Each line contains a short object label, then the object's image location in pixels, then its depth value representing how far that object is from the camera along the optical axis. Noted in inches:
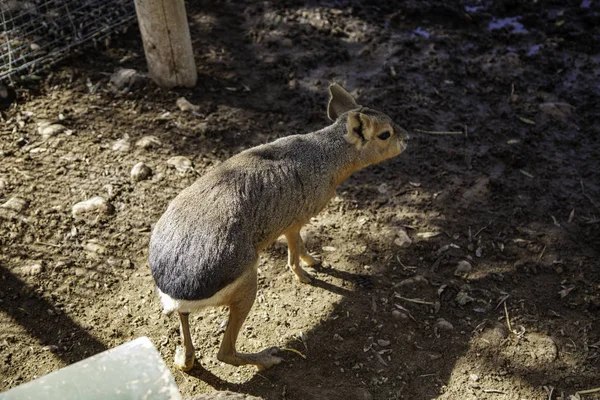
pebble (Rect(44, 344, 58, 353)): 135.7
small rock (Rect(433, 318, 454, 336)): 144.2
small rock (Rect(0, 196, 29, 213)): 167.0
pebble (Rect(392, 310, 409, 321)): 147.3
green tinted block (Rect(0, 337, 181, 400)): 84.7
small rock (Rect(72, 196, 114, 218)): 168.6
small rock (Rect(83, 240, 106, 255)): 159.3
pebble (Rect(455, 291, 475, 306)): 150.1
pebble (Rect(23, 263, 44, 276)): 151.6
